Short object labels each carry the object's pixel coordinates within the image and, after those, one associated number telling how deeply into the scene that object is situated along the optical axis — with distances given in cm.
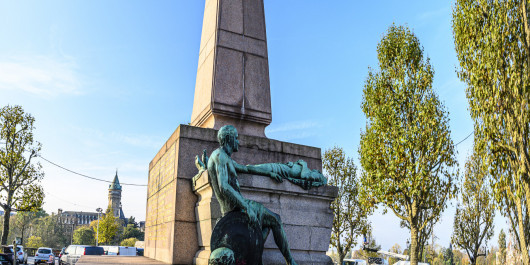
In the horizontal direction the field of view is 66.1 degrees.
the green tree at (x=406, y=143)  1695
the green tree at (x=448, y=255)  7450
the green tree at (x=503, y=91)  1144
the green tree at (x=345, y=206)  2602
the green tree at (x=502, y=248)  3481
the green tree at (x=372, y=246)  4552
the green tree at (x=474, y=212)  2503
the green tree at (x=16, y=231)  8405
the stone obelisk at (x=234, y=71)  791
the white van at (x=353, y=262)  4734
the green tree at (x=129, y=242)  7929
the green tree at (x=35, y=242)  7750
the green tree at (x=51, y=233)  8875
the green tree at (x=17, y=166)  2572
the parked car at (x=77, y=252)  2294
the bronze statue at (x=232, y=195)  468
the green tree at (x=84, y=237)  8331
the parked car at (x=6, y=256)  2217
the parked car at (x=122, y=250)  2449
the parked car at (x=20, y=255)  2859
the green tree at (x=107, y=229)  5725
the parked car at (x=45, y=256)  3023
